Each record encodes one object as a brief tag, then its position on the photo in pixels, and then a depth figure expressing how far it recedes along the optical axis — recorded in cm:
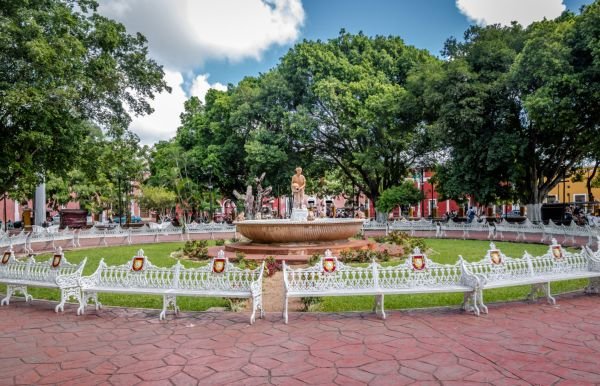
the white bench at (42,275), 735
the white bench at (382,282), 664
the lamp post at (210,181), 3262
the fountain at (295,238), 1293
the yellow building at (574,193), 4491
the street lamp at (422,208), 5414
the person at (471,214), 2866
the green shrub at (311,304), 705
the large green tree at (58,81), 1212
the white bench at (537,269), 715
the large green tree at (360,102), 2517
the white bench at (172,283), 670
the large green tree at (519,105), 1614
